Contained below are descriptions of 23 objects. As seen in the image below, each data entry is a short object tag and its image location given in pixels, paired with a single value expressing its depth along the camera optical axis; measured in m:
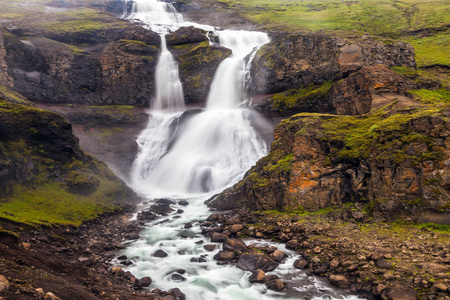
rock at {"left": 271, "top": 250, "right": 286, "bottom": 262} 14.04
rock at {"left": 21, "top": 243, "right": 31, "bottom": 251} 11.37
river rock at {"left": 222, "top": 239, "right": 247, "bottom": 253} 15.28
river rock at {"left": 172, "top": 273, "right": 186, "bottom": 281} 13.27
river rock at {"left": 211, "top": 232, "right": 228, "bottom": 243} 16.91
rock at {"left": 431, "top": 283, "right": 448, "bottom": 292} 9.75
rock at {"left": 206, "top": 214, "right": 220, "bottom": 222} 20.47
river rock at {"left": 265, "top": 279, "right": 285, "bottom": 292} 11.99
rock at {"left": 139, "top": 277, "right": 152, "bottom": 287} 12.44
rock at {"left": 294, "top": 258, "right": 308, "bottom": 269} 13.39
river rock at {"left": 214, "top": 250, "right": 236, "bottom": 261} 14.77
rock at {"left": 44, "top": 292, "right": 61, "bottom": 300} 7.37
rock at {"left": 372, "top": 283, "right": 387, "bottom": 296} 10.70
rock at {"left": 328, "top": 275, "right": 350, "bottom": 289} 11.62
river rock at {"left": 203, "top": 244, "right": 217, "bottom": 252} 15.99
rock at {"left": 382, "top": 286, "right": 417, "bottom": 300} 10.09
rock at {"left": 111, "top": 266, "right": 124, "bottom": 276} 12.87
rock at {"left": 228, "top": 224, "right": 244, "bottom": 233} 17.46
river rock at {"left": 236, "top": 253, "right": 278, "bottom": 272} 13.61
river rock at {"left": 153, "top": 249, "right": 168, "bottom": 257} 15.65
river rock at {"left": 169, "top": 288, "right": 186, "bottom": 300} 11.60
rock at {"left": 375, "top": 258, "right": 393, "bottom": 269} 11.52
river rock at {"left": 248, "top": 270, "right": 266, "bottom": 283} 12.66
